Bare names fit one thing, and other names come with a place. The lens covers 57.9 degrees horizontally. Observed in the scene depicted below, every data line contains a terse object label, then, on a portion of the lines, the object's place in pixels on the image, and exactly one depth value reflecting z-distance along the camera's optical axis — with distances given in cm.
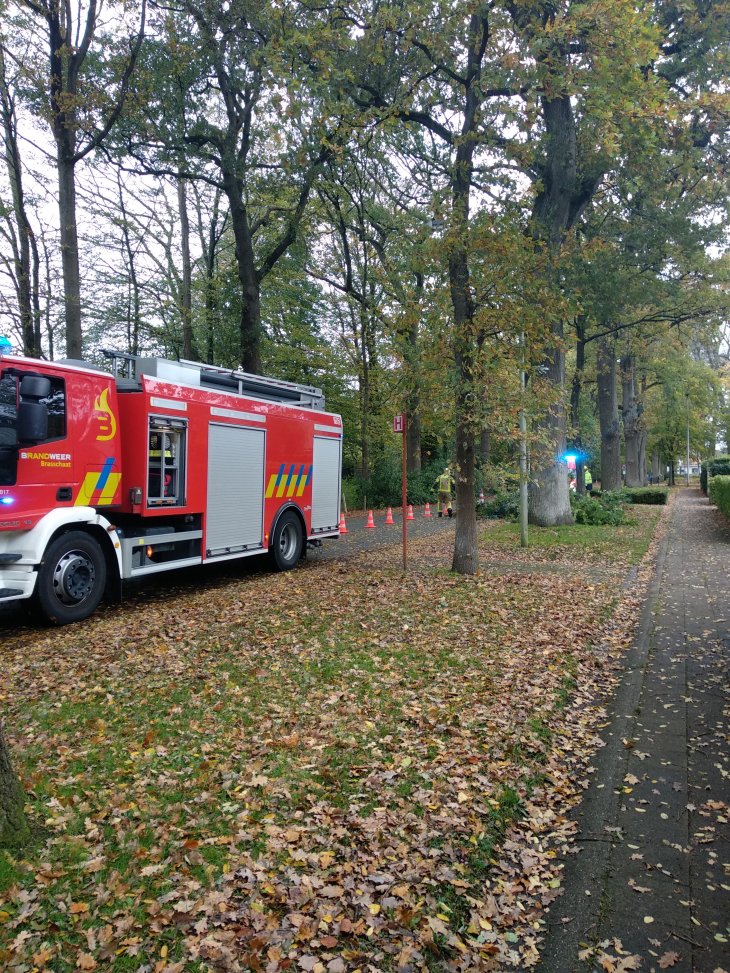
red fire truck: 734
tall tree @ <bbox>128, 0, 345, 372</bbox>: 1069
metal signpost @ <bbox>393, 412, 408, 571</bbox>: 1034
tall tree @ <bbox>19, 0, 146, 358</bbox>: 1205
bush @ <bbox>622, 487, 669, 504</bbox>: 3045
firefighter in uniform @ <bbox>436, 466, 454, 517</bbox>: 2217
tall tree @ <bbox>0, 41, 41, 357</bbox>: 1648
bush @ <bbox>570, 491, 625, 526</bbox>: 1881
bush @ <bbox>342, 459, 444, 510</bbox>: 2684
